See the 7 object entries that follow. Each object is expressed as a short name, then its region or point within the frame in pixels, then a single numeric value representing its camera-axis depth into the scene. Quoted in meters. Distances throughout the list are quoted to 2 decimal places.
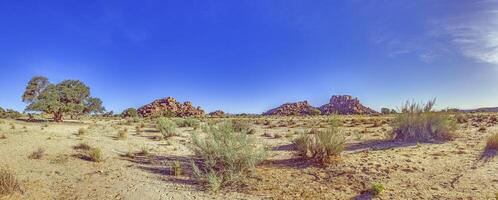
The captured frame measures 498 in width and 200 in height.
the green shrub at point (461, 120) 24.08
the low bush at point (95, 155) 11.99
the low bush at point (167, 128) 20.88
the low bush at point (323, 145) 10.50
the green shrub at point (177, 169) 10.27
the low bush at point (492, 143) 11.17
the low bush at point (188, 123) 28.72
